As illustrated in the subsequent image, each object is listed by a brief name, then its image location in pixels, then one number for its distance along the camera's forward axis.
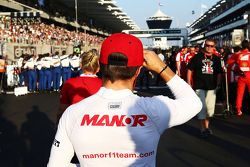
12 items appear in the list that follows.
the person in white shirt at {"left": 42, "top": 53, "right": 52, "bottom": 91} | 18.06
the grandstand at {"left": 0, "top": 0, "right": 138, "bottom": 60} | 26.61
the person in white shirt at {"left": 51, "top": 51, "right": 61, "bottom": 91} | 18.25
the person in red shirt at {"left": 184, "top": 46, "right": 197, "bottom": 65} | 14.04
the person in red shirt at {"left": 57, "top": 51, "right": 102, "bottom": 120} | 4.24
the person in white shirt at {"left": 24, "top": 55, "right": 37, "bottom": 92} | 17.97
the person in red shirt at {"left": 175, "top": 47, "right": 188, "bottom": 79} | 15.08
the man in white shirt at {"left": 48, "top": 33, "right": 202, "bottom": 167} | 1.91
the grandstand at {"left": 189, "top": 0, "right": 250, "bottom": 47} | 67.00
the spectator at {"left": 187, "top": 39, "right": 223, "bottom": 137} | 7.84
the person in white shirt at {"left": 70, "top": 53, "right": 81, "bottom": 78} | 18.71
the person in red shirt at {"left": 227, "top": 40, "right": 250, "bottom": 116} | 9.95
